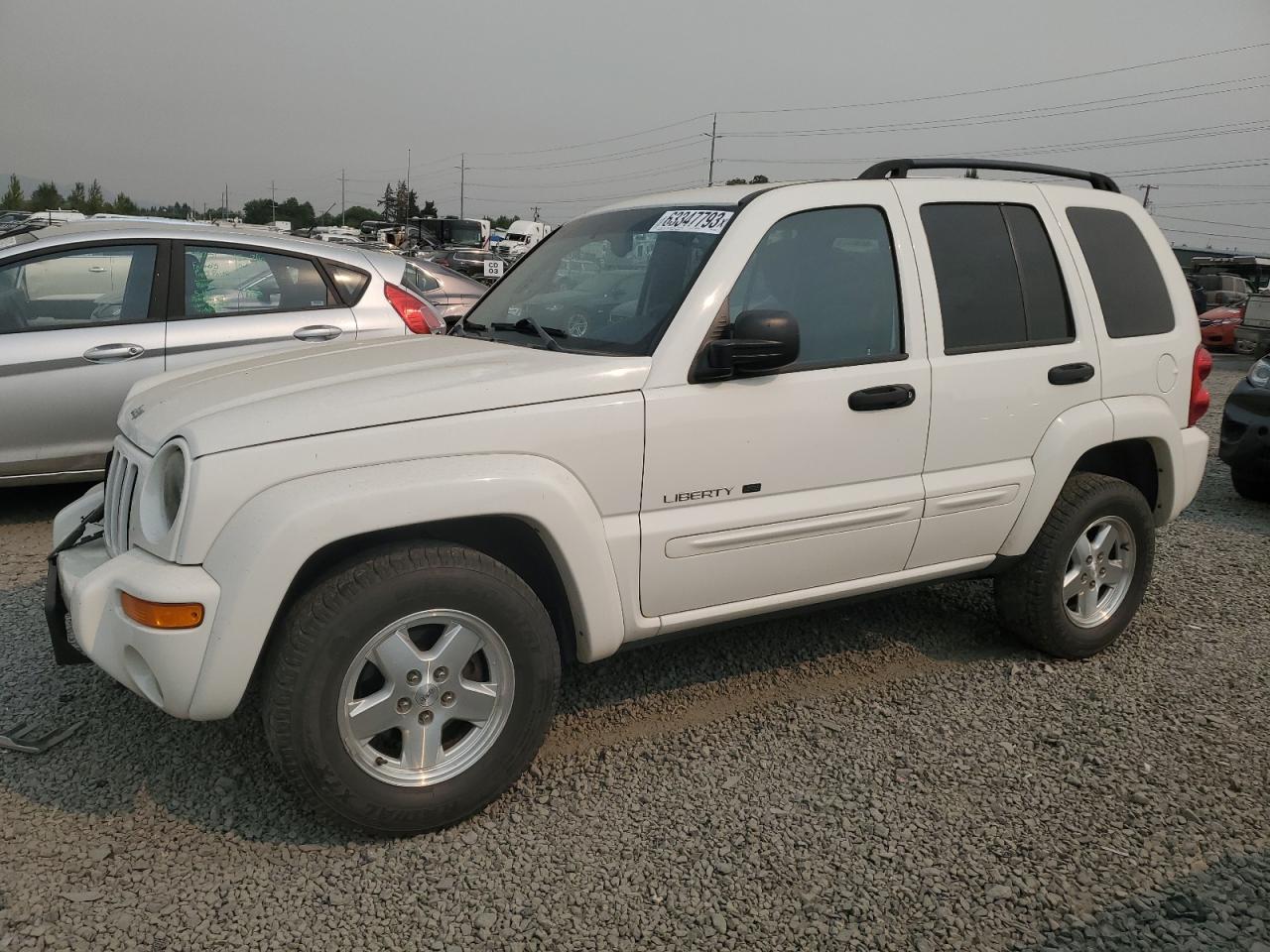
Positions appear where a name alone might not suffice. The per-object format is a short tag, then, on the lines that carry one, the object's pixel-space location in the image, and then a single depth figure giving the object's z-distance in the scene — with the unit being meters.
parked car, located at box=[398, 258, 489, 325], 10.00
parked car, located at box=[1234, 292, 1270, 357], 17.67
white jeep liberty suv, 2.60
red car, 19.97
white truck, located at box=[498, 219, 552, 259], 43.53
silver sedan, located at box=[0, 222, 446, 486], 5.31
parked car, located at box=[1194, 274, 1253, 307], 22.95
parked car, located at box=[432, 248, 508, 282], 31.83
